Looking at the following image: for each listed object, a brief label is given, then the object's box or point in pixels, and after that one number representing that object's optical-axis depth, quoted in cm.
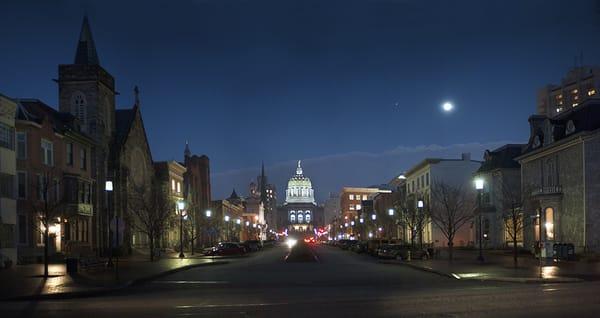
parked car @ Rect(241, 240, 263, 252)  7841
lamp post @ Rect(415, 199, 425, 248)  6252
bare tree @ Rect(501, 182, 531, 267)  5626
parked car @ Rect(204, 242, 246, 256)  6781
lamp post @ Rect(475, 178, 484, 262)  4159
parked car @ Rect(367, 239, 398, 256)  6452
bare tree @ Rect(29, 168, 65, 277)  4428
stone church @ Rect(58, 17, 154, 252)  6525
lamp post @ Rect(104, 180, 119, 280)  3600
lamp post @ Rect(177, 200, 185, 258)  6075
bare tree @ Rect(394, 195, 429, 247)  7154
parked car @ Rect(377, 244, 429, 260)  5270
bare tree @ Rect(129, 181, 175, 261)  5759
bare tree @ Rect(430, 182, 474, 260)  7719
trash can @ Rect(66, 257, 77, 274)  3512
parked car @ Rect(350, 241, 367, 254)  7288
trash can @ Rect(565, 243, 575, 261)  4378
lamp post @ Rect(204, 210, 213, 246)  7831
